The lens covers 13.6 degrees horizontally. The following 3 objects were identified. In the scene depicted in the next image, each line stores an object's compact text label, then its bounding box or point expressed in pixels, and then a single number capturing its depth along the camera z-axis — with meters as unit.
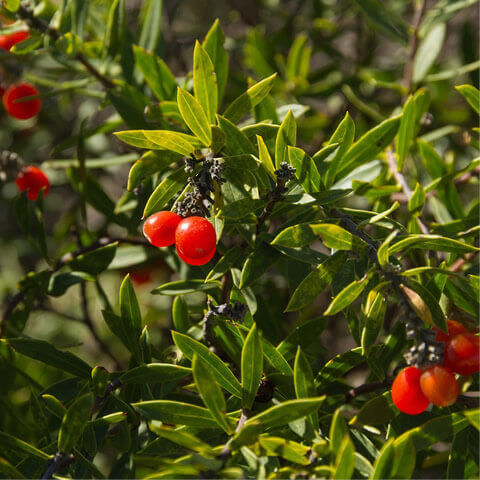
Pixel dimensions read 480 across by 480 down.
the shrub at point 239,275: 0.40
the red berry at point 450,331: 0.41
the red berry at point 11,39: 0.48
